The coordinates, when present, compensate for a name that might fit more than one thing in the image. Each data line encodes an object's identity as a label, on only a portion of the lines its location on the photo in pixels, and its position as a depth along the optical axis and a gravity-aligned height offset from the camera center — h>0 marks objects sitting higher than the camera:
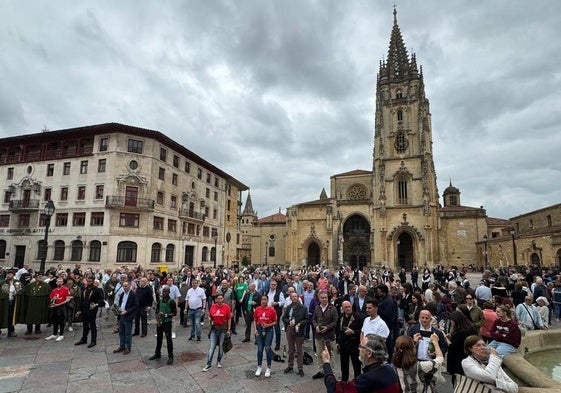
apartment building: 27.16 +4.42
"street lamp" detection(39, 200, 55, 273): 13.05 +1.45
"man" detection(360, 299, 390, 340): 5.05 -1.25
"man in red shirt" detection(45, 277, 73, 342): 8.92 -1.81
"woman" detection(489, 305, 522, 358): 5.03 -1.38
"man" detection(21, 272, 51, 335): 9.34 -1.81
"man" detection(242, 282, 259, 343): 8.80 -1.68
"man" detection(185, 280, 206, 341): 8.80 -1.68
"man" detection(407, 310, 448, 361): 4.72 -1.37
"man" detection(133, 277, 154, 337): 8.55 -1.53
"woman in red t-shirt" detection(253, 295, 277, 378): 6.39 -1.74
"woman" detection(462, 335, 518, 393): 3.18 -1.27
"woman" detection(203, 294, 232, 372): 6.63 -1.71
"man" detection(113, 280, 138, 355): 7.71 -1.89
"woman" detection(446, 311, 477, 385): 4.55 -1.42
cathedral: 39.72 +4.49
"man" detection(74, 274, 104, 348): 8.09 -1.62
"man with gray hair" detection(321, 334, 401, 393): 2.65 -1.11
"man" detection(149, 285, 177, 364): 7.06 -1.67
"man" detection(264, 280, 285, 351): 8.12 -1.48
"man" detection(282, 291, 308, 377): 6.43 -1.71
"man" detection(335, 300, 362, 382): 5.53 -1.69
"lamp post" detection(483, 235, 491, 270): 36.00 -0.79
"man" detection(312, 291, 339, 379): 6.15 -1.50
